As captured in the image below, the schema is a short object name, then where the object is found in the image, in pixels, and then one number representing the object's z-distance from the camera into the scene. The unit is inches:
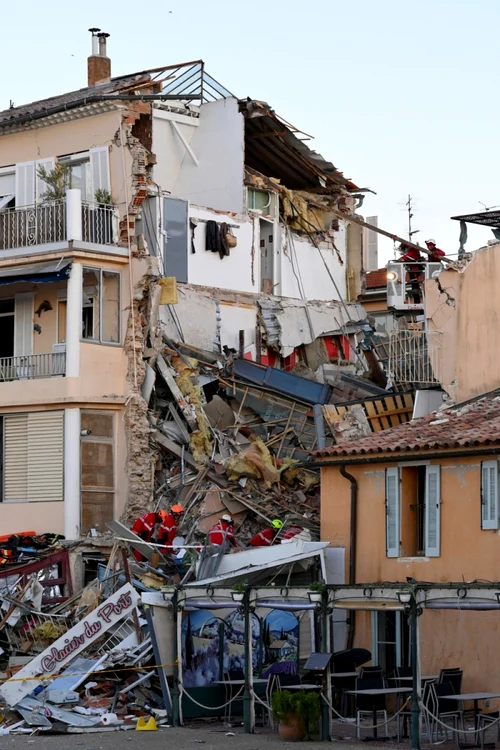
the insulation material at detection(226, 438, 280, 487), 1068.5
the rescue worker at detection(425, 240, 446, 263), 1249.4
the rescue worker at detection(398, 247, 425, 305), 1262.3
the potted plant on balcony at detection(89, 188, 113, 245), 1146.7
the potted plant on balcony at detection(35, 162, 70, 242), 1144.8
